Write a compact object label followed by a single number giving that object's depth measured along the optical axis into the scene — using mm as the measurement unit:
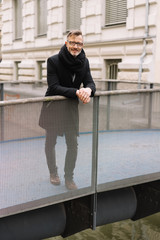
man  3021
